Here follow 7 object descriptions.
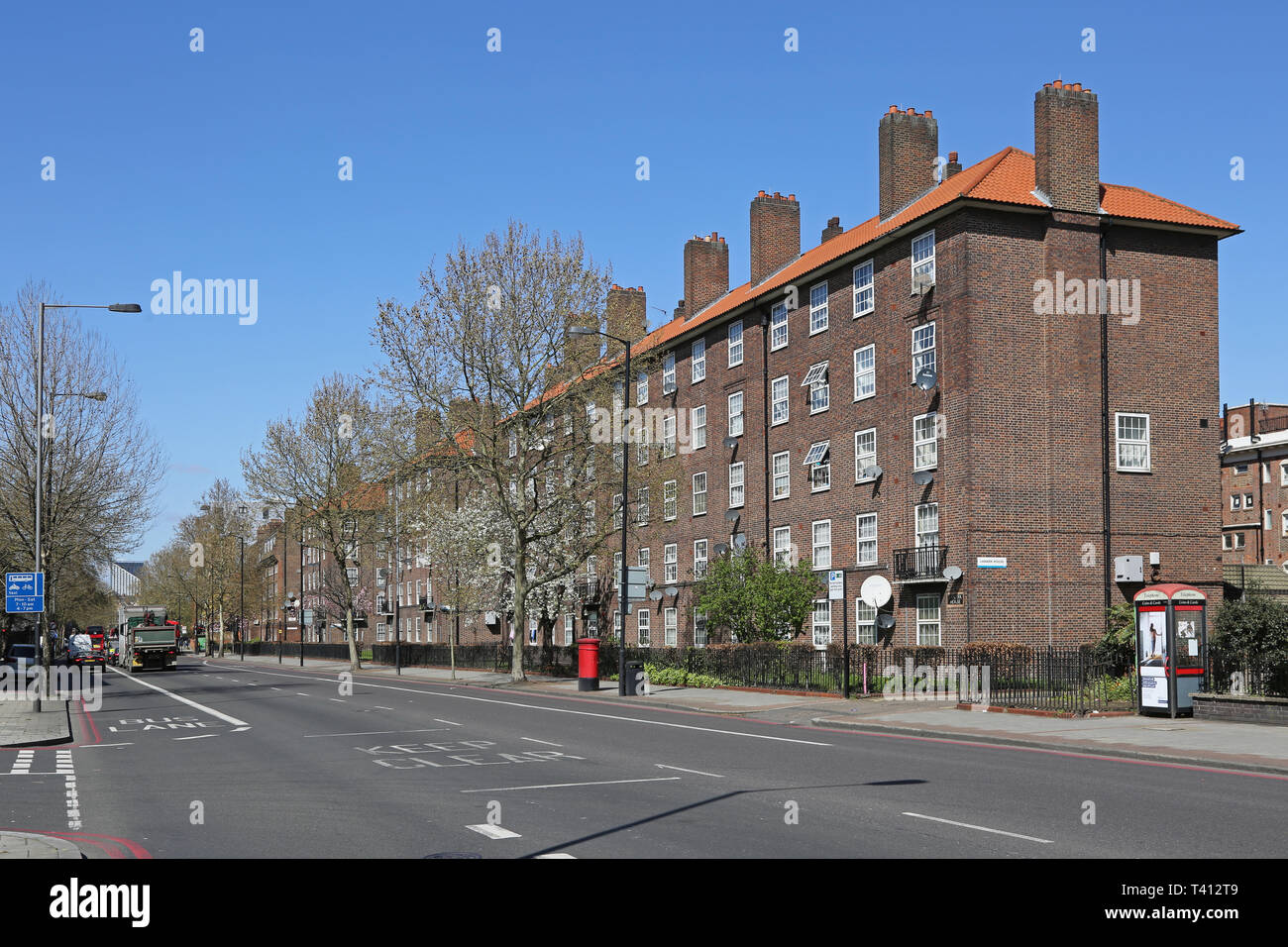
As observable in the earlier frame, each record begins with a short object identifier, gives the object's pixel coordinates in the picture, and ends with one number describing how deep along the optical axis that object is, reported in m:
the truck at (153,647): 67.06
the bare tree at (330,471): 63.66
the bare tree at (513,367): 41.47
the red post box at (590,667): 38.31
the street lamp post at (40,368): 32.47
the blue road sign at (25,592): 28.97
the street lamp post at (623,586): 33.70
